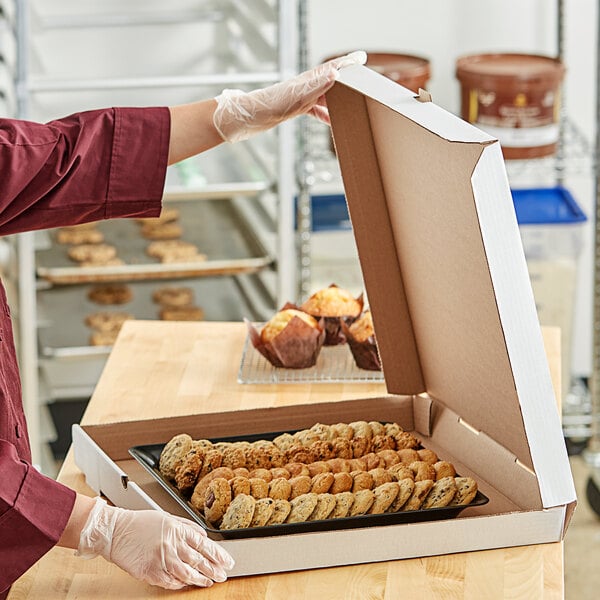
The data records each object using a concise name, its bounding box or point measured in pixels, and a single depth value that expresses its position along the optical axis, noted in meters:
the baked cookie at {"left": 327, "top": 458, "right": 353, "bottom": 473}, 2.79
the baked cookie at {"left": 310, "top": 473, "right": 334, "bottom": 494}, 2.73
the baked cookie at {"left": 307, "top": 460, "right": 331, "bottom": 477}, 2.78
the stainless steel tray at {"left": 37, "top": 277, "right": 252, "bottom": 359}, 4.95
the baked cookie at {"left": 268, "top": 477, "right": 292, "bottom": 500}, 2.72
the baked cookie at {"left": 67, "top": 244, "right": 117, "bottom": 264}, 4.56
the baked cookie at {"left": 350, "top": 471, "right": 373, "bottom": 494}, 2.75
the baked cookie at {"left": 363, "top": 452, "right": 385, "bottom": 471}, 2.81
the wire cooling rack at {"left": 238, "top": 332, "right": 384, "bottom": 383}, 3.24
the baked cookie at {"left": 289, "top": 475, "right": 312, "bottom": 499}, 2.73
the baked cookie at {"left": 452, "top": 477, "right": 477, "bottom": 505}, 2.74
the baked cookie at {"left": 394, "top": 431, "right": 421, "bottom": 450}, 2.89
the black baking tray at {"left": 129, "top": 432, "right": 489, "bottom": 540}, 2.67
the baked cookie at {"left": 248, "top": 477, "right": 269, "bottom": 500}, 2.72
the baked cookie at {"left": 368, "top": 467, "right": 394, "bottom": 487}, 2.76
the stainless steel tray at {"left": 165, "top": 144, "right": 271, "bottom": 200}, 4.44
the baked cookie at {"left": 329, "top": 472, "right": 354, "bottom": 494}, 2.74
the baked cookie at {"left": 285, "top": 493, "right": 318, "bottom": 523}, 2.68
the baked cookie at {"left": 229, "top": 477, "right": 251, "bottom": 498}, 2.72
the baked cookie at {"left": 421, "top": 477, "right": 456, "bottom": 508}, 2.73
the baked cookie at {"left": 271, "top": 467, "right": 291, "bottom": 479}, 2.77
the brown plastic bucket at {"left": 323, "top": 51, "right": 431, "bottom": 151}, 4.26
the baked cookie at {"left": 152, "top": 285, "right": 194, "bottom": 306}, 5.00
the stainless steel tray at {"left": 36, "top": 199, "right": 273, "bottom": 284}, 4.50
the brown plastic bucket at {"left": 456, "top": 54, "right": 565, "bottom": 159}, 4.30
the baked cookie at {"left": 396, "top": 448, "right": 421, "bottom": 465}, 2.83
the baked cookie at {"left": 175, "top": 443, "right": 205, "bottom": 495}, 2.79
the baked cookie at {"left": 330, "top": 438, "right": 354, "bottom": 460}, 2.86
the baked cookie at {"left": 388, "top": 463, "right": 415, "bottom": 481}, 2.77
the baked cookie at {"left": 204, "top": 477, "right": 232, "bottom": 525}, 2.70
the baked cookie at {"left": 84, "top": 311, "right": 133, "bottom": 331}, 4.79
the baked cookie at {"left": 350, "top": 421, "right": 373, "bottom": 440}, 2.91
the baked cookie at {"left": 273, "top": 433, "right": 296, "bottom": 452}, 2.88
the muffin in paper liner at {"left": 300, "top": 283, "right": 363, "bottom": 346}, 3.31
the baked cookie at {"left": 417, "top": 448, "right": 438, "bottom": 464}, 2.84
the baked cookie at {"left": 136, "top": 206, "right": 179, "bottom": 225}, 4.88
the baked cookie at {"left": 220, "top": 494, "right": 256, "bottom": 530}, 2.67
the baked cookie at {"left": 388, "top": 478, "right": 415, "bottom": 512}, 2.72
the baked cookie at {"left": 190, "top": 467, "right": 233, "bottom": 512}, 2.74
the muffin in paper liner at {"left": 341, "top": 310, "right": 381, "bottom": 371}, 3.23
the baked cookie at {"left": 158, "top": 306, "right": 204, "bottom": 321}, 4.92
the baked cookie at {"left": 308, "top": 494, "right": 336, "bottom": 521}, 2.69
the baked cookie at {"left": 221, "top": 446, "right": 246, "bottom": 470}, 2.82
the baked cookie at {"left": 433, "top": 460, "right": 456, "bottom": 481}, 2.79
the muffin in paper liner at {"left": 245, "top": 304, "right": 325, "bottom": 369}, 3.24
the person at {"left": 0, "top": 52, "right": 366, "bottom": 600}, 2.62
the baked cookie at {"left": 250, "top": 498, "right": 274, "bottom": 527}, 2.68
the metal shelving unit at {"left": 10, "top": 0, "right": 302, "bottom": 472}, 4.32
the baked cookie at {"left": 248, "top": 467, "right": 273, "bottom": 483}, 2.76
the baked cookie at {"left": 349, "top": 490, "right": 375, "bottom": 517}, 2.70
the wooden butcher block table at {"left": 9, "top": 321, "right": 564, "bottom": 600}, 2.64
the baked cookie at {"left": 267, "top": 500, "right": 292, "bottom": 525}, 2.68
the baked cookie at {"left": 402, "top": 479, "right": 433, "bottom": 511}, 2.72
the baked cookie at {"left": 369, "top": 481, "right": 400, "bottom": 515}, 2.71
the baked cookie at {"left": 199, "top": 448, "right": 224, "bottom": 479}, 2.80
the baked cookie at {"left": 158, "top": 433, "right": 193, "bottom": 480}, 2.82
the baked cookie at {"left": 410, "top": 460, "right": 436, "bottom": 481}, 2.77
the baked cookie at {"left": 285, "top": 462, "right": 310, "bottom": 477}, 2.78
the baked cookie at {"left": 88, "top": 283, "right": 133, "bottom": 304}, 4.96
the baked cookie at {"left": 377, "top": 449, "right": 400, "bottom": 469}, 2.82
